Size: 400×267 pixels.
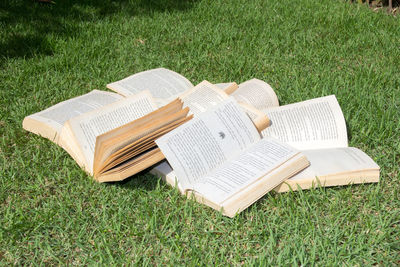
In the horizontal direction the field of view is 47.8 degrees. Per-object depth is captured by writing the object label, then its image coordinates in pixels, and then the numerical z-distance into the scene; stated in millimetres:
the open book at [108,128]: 1997
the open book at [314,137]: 2102
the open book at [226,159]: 1961
